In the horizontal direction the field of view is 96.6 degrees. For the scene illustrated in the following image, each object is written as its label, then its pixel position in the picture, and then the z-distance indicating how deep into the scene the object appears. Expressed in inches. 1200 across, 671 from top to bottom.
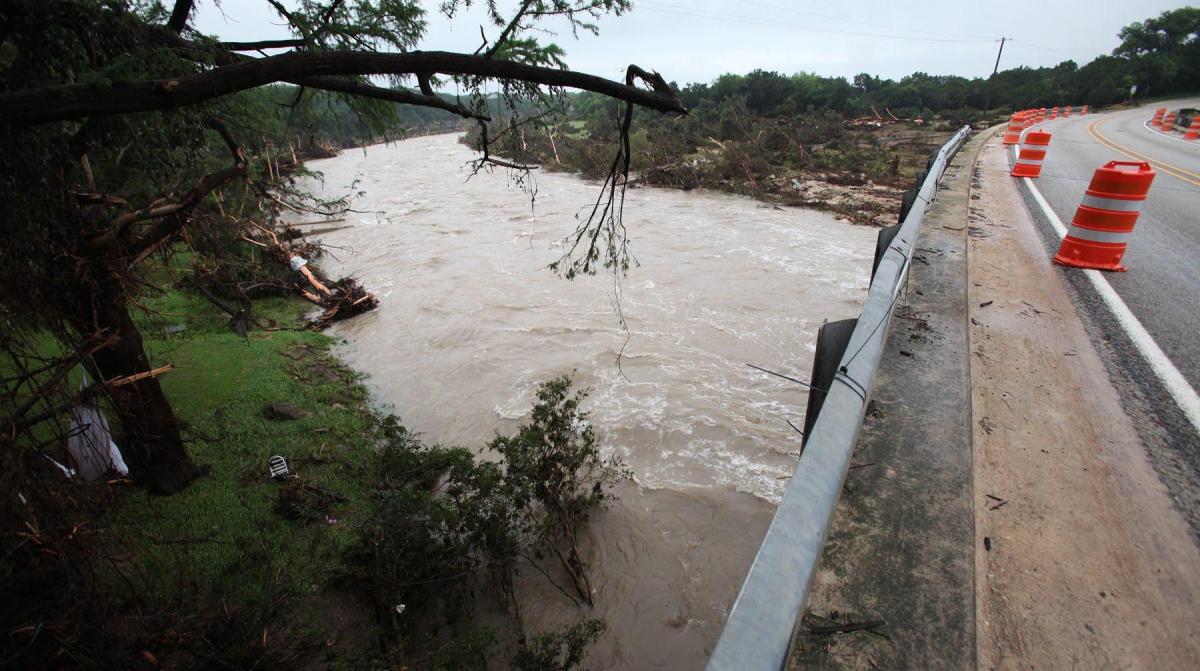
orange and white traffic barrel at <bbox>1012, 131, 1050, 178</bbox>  418.0
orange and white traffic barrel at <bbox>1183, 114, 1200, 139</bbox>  732.1
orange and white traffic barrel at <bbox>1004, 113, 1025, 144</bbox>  693.1
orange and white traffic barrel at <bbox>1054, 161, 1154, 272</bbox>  202.1
